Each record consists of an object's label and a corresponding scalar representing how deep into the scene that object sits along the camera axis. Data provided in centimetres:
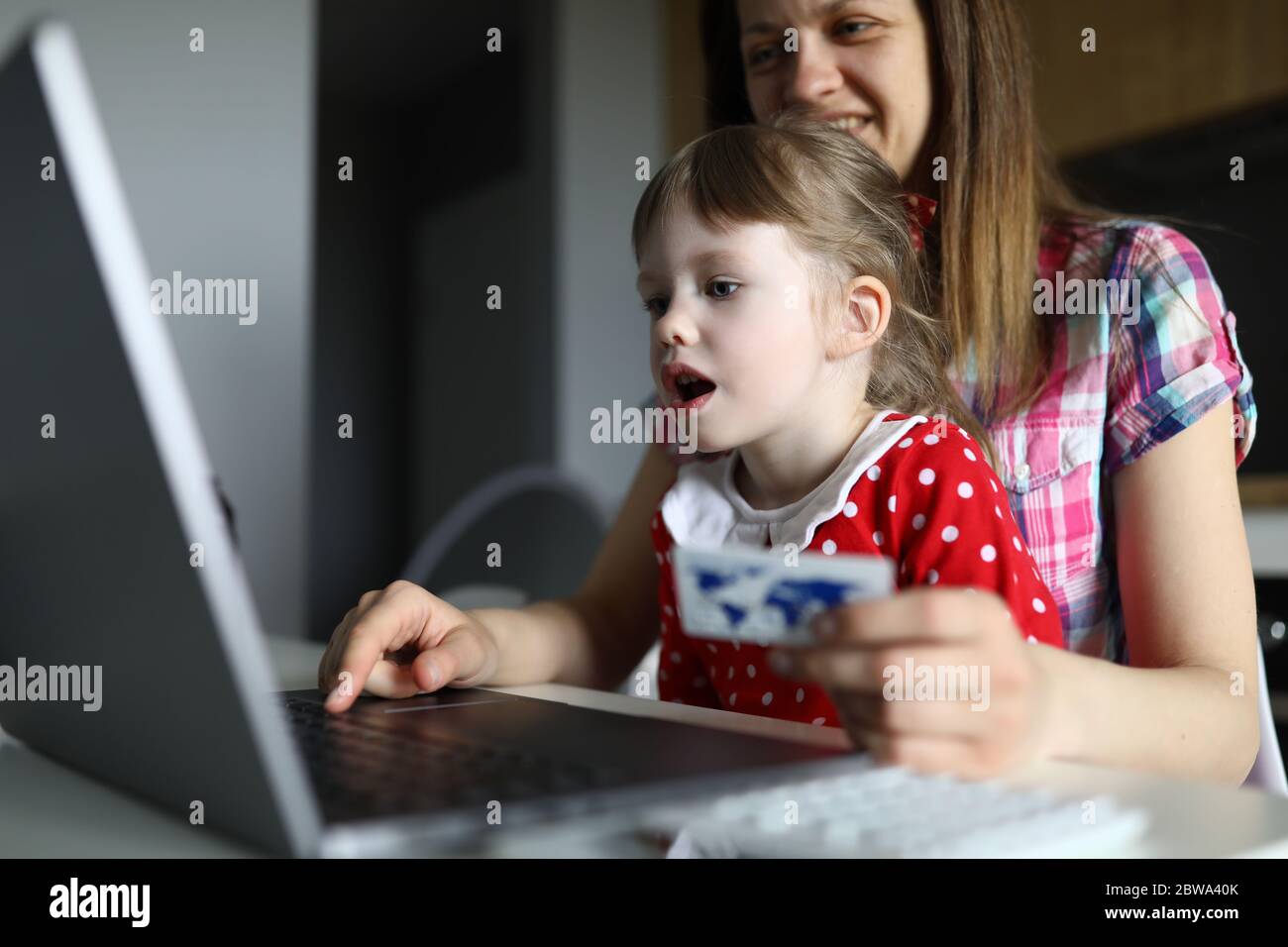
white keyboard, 43
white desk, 47
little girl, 91
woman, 81
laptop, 41
